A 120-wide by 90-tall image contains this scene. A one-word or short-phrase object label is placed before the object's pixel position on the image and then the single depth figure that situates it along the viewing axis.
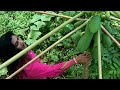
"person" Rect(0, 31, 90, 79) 1.29
